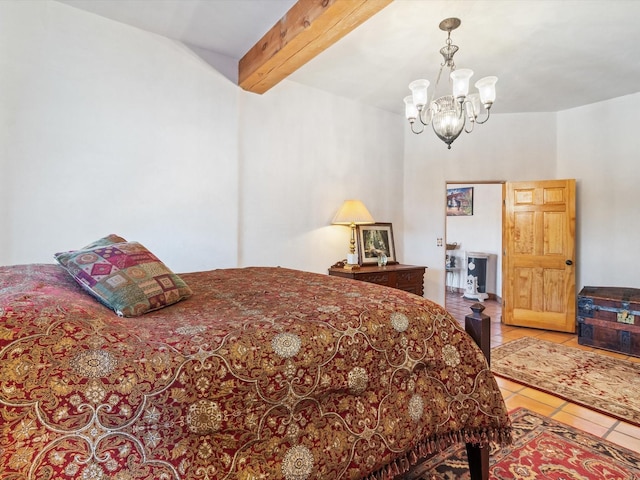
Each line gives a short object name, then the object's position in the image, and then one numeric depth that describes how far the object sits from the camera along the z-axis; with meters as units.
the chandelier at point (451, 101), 2.43
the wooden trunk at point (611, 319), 3.49
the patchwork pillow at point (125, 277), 1.23
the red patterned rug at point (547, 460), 1.69
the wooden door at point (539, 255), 4.34
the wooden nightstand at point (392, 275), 3.65
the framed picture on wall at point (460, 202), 6.92
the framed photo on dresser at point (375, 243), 4.11
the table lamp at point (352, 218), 3.82
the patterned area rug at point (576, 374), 2.48
